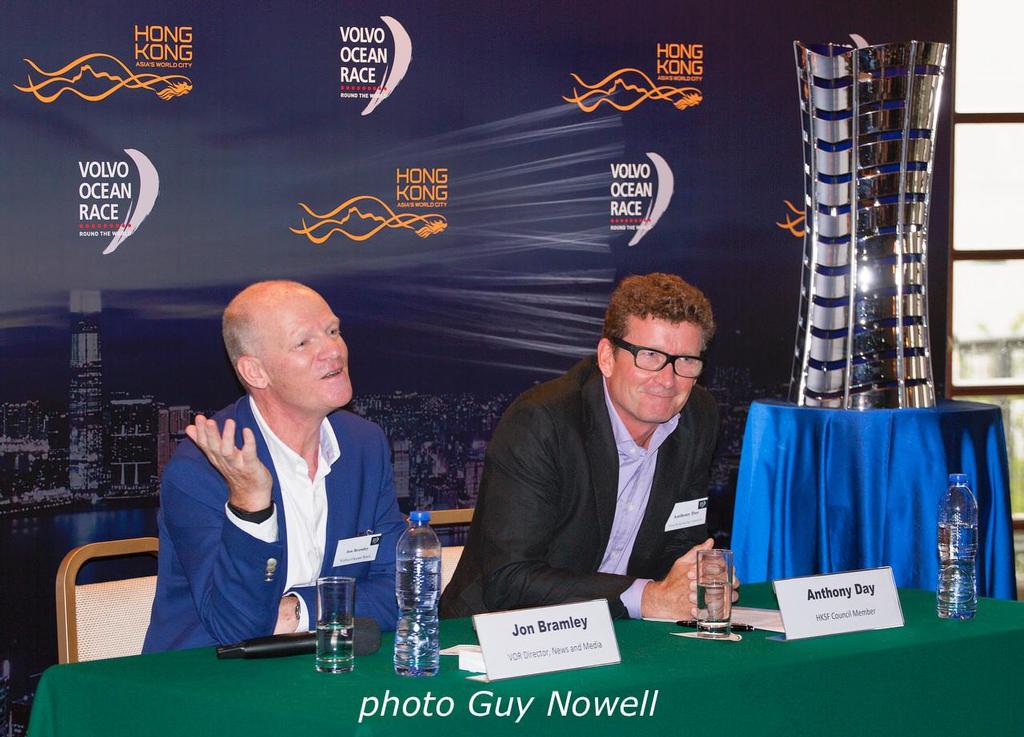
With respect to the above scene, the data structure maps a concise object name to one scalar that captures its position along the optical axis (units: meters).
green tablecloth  1.80
